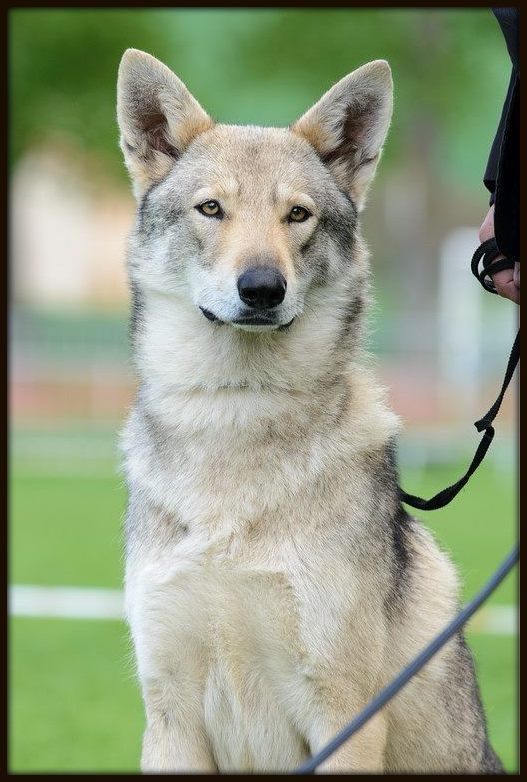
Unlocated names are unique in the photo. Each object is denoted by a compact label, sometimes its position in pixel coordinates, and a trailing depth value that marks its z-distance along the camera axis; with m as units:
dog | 6.87
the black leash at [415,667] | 5.56
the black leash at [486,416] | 6.86
